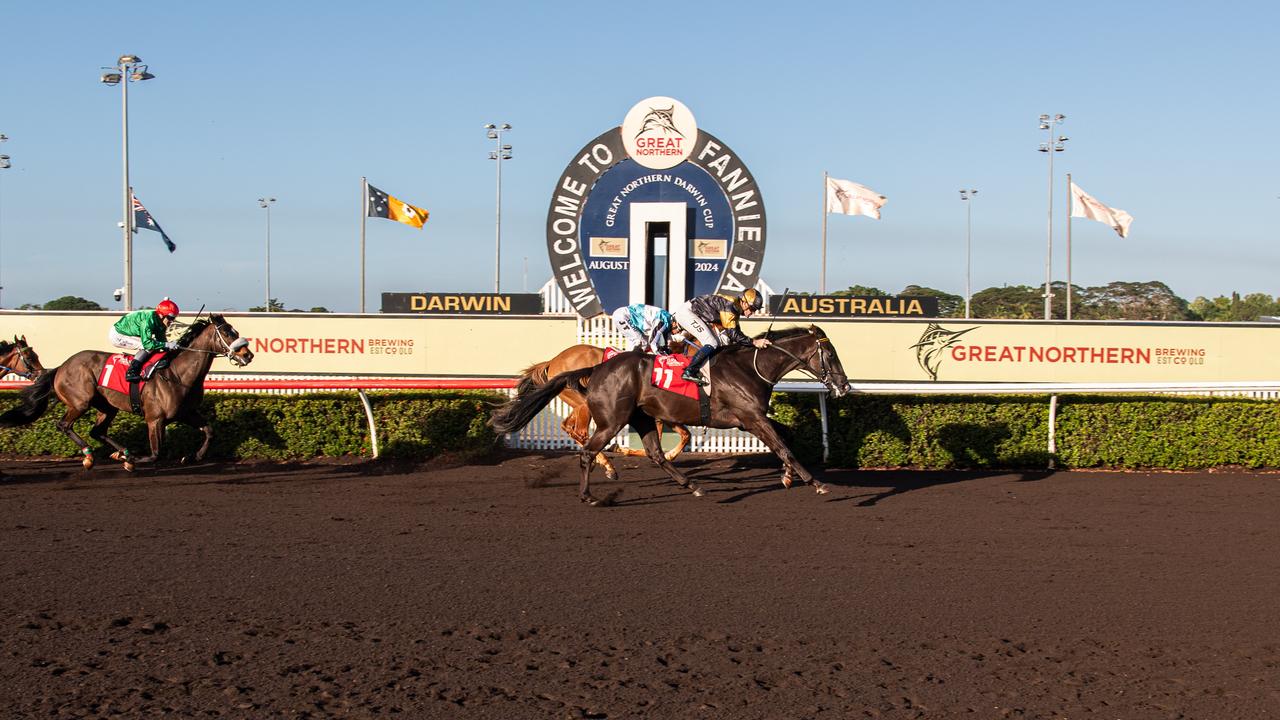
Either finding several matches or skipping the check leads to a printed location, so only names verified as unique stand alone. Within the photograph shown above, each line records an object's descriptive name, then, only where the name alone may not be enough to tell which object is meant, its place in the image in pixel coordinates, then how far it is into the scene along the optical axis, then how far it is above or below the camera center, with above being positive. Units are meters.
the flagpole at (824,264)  34.94 +2.36
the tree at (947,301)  44.12 +1.66
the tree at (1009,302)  48.44 +1.69
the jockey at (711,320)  9.82 +0.15
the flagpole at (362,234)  34.16 +3.30
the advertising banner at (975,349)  18.84 -0.21
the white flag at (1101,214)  29.73 +3.45
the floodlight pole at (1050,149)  37.25 +6.61
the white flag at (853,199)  28.86 +3.72
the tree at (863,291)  42.23 +1.89
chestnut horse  11.86 -0.46
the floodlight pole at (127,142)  23.39 +4.22
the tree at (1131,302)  51.09 +1.79
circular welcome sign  12.74 +1.53
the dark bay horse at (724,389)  9.79 -0.48
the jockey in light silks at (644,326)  11.14 +0.10
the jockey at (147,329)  10.94 +0.04
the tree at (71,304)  35.19 +0.96
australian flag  25.31 +2.68
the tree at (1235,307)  58.00 +1.78
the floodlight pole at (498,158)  37.69 +6.48
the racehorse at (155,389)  10.94 -0.59
